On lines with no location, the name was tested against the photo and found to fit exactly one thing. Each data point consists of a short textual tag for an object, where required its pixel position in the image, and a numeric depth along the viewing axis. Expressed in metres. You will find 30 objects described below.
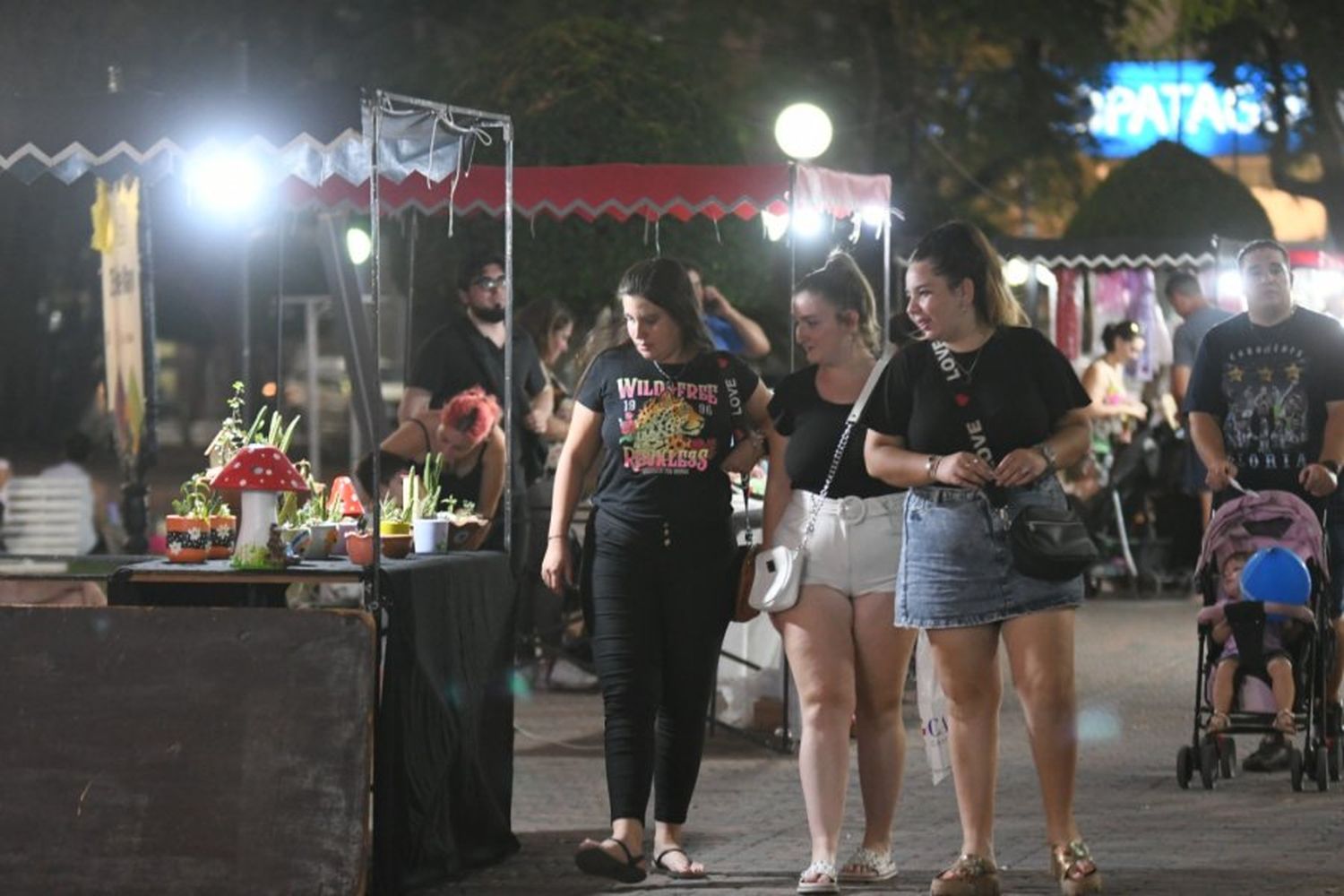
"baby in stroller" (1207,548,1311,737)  15.39
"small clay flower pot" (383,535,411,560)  12.88
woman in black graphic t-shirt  12.71
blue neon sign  65.16
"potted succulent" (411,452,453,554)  13.35
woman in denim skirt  11.72
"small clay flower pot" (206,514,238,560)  12.85
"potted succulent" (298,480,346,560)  12.98
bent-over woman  17.70
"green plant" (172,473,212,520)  12.90
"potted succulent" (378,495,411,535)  12.93
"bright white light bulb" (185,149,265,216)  13.69
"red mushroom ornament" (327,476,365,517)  13.71
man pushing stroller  15.39
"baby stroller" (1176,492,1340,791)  15.32
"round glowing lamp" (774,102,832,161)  22.94
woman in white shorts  12.15
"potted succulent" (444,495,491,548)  13.67
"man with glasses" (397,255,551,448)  18.54
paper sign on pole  22.98
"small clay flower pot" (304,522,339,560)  12.96
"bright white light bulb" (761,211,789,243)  21.25
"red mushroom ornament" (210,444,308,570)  12.47
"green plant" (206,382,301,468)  14.09
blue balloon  15.25
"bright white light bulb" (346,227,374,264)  31.05
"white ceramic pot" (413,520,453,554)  13.34
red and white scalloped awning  18.33
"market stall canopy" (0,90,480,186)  13.23
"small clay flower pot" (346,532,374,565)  12.29
